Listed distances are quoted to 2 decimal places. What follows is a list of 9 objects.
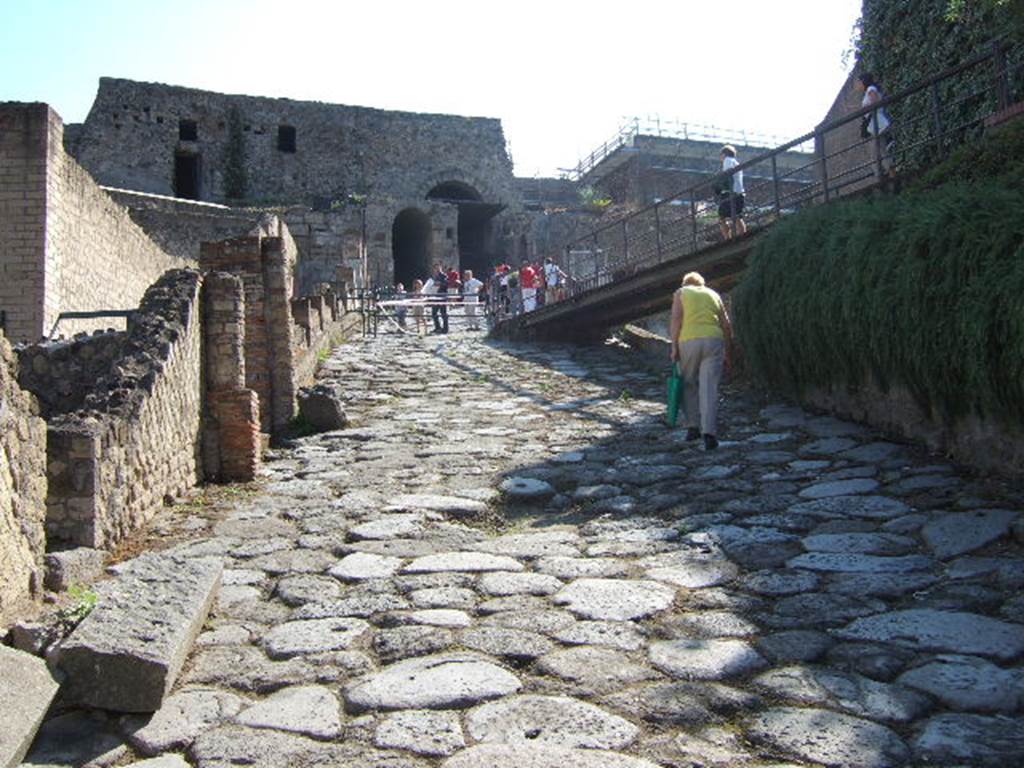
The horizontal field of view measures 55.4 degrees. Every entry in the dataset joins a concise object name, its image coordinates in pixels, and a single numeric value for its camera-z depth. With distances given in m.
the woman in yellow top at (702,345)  7.57
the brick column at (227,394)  7.00
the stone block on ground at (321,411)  9.05
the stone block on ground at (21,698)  2.69
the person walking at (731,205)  12.40
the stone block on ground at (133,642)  3.06
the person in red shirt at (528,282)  19.03
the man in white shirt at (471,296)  21.72
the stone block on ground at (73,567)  3.98
